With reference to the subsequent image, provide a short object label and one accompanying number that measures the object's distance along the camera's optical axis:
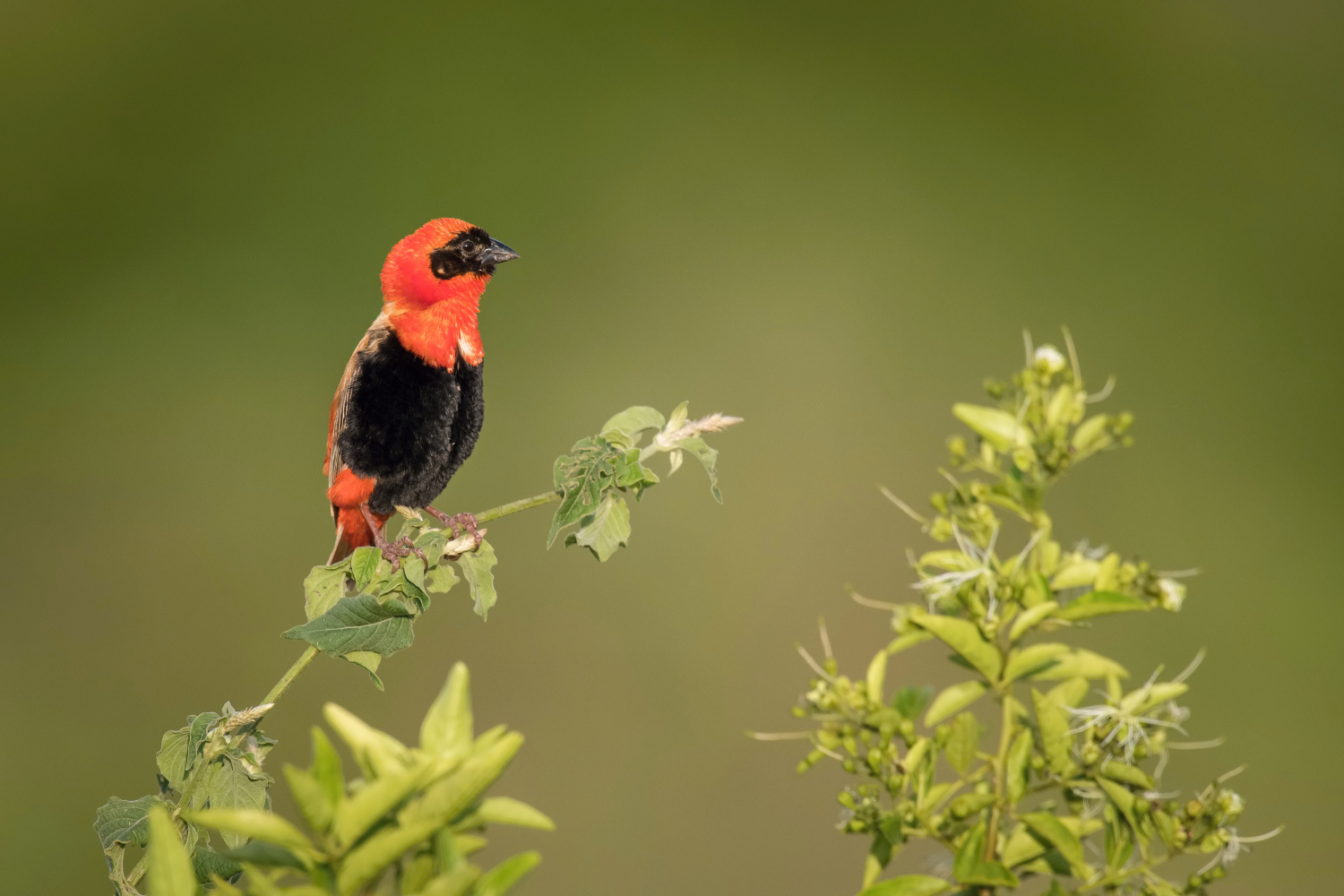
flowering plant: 5.90
